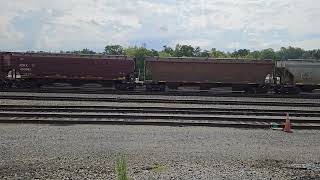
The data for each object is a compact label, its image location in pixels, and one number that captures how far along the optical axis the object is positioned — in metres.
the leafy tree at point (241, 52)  138.02
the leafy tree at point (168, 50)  129.50
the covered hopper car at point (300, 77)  33.88
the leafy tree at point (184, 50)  130.36
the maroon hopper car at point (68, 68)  34.09
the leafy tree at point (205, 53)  129.00
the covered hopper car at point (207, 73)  34.50
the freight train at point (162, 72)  34.03
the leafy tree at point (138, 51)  111.41
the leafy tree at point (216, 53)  128.77
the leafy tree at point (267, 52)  143.00
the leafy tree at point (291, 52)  152.50
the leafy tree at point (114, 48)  142.25
